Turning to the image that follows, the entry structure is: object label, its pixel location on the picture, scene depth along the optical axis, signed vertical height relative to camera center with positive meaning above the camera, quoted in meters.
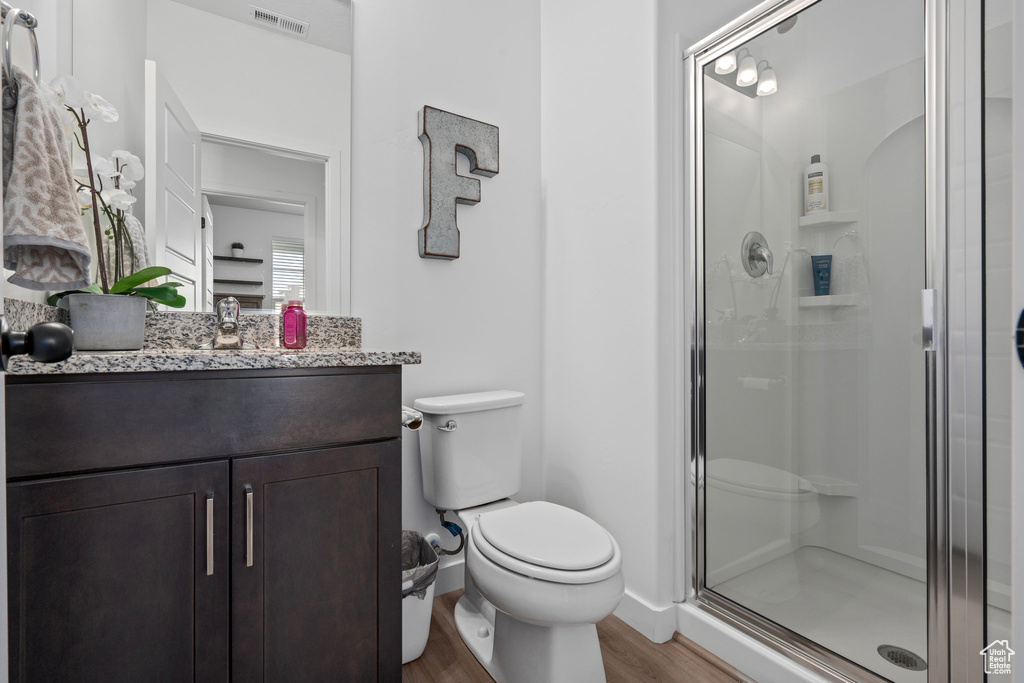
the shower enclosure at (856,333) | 1.08 +0.03
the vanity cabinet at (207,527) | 0.83 -0.35
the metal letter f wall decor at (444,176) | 1.76 +0.59
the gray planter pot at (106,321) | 1.09 +0.05
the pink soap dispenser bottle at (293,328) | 1.48 +0.04
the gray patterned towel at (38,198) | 0.87 +0.26
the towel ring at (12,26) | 0.85 +0.55
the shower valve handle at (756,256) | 1.55 +0.27
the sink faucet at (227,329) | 1.34 +0.03
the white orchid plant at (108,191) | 1.16 +0.37
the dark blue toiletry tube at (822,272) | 1.42 +0.20
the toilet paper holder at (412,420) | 1.35 -0.21
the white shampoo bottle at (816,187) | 1.43 +0.45
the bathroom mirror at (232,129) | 1.33 +0.63
